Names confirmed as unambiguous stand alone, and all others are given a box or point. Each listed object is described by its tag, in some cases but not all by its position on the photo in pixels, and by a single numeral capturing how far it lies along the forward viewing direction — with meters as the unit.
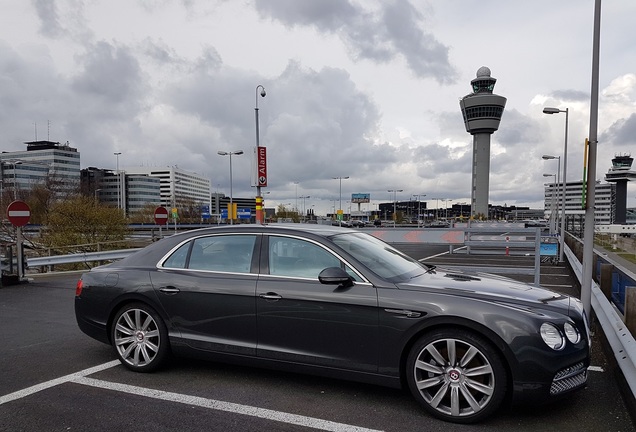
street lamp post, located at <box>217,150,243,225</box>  29.36
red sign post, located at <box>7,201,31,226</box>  10.48
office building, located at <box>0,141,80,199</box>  108.31
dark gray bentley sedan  3.37
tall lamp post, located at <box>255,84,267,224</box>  17.23
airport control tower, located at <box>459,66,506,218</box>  97.25
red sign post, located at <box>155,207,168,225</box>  15.28
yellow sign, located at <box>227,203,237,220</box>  29.36
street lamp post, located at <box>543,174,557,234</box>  29.07
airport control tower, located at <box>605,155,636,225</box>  98.12
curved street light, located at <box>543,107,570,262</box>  18.44
